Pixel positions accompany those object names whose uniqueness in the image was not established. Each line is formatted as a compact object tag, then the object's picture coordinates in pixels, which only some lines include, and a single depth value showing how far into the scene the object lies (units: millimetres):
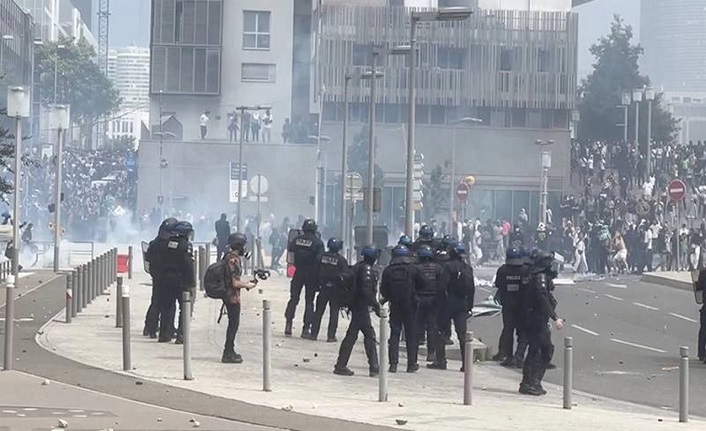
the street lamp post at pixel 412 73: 27031
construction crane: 148625
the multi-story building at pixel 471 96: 72688
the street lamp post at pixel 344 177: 46875
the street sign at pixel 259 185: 51469
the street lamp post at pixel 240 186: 53375
